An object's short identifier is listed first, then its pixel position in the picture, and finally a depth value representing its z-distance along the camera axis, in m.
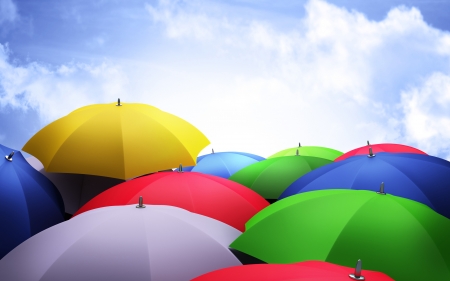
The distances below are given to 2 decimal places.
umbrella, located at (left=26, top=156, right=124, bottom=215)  6.64
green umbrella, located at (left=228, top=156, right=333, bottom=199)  6.86
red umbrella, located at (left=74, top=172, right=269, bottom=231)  4.63
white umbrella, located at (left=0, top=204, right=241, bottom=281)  2.95
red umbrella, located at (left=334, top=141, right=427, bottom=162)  7.72
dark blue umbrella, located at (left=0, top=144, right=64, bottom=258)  4.55
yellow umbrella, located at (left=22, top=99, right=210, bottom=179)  5.68
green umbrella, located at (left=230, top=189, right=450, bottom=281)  3.13
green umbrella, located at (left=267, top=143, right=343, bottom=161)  8.93
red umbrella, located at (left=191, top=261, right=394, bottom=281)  2.34
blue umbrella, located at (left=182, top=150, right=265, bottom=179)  8.61
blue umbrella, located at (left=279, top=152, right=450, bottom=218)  4.74
